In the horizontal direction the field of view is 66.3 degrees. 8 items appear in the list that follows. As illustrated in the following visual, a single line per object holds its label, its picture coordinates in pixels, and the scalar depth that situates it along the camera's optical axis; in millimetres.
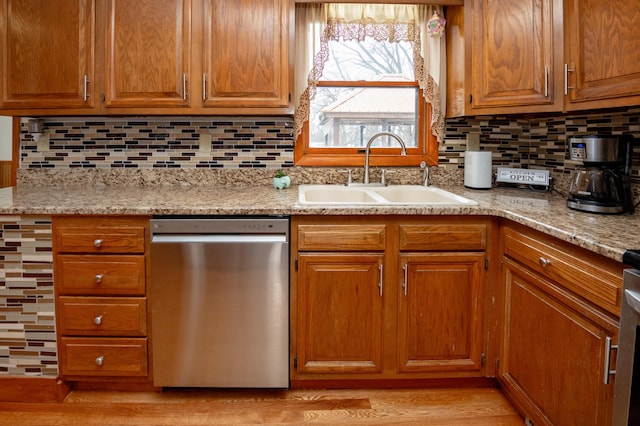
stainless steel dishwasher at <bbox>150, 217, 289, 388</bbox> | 2023
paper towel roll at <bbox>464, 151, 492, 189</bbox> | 2613
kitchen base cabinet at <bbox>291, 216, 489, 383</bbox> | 2080
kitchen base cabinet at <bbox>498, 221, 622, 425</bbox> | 1392
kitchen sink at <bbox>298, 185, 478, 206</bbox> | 2590
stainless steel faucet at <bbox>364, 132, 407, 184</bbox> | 2520
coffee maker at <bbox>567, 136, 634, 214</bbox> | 1852
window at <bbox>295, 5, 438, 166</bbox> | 2789
